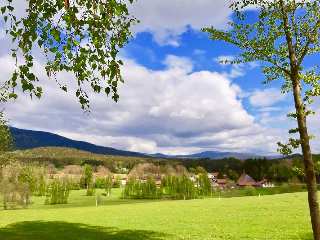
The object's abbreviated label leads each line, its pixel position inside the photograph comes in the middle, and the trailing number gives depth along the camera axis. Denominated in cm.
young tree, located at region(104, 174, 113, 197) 11362
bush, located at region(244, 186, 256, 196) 8944
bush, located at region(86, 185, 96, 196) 10968
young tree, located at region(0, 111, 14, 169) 2611
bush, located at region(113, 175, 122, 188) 14388
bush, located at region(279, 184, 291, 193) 9128
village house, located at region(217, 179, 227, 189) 15451
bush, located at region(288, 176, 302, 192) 8956
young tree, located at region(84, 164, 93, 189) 13838
